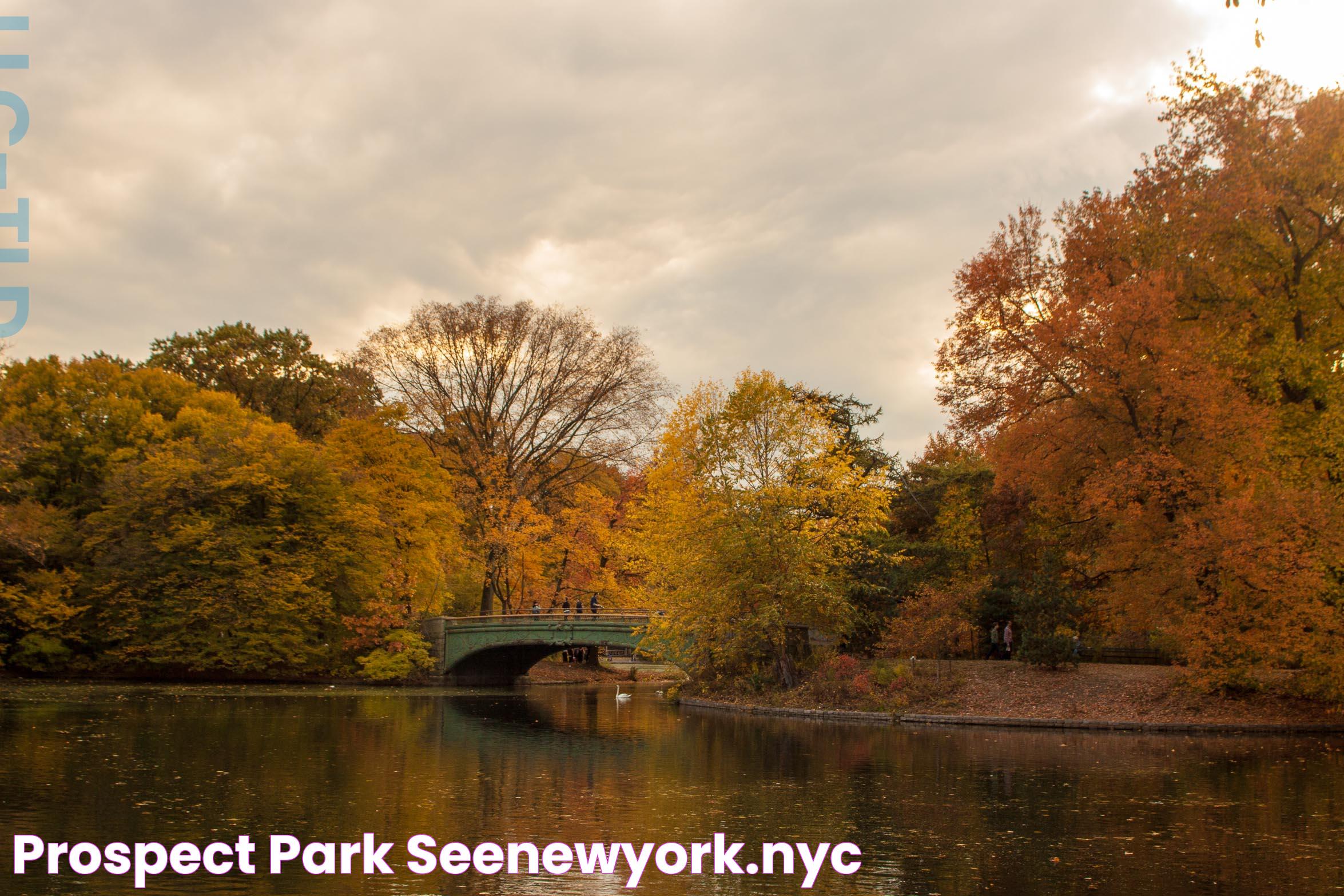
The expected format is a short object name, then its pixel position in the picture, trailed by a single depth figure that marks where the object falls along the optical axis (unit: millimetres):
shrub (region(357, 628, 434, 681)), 44875
